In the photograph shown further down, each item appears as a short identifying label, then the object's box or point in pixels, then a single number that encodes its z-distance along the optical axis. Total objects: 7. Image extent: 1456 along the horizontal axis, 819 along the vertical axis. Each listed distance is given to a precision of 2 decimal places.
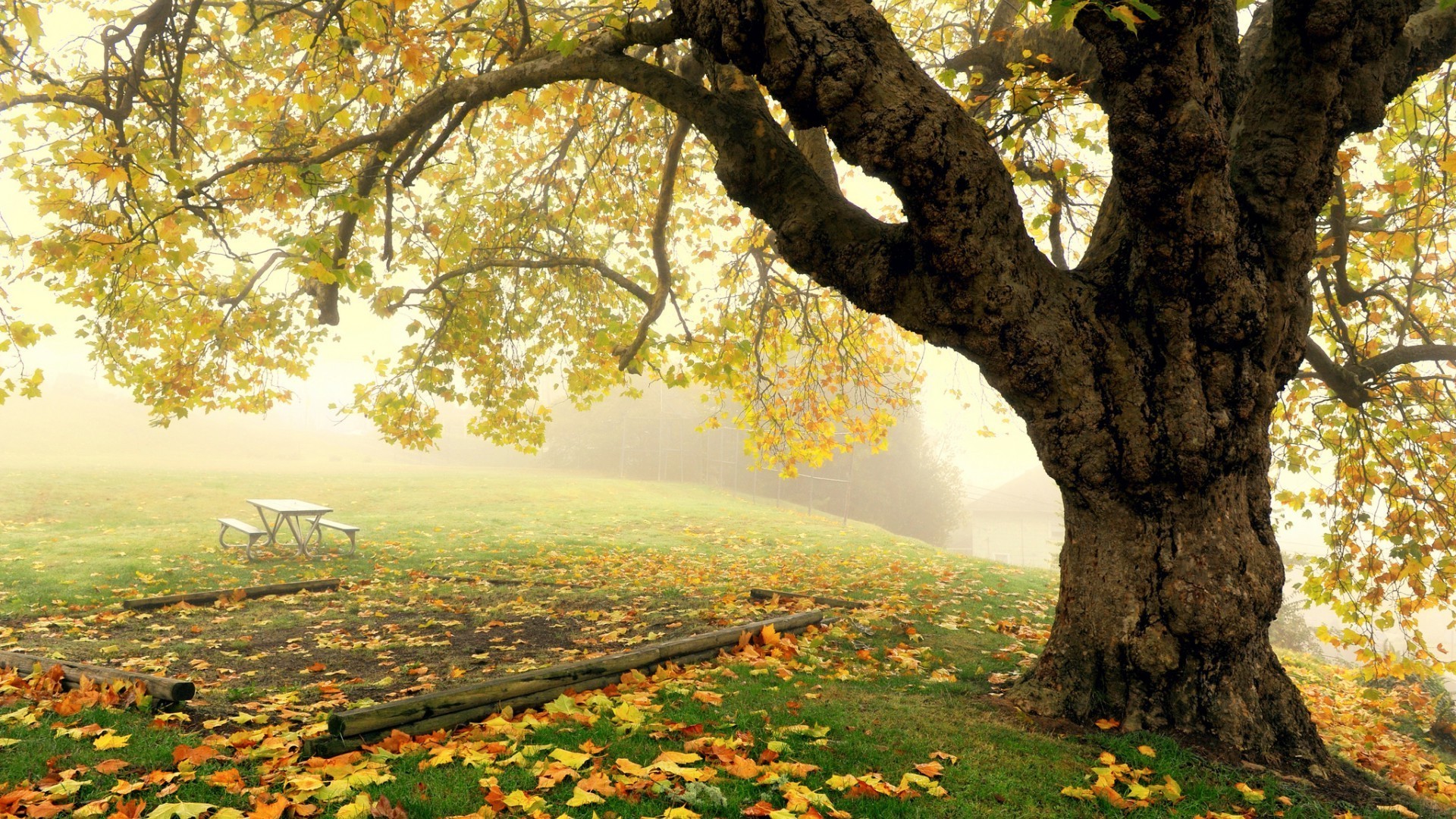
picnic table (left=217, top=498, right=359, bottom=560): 12.80
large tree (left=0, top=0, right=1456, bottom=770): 4.21
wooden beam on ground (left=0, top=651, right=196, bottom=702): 4.37
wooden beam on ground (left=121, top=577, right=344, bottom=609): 8.00
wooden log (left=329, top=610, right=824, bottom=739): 3.88
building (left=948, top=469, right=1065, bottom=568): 59.31
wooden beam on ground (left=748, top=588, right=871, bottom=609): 8.47
